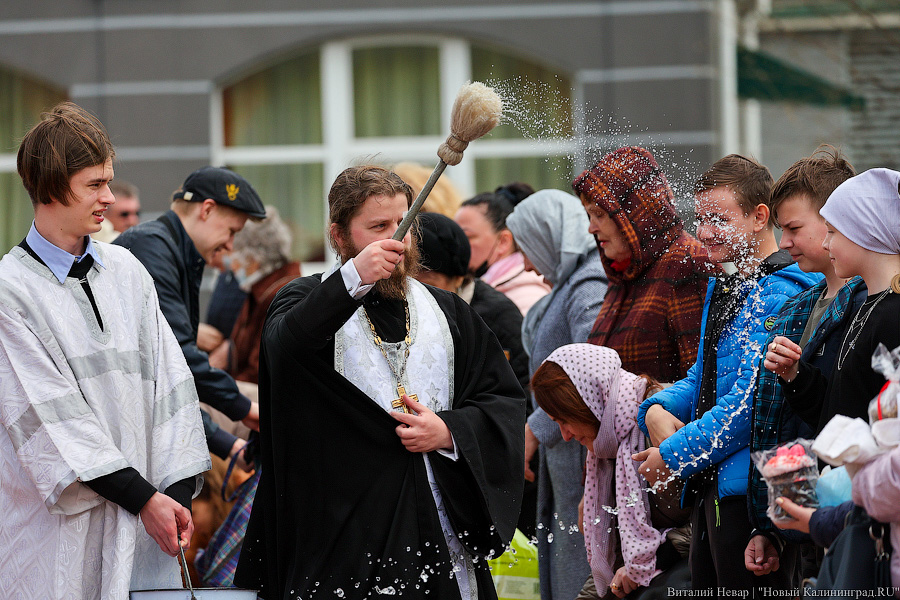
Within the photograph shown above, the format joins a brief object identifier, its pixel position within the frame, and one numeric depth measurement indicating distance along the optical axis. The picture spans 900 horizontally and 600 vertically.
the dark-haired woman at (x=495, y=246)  11.55
